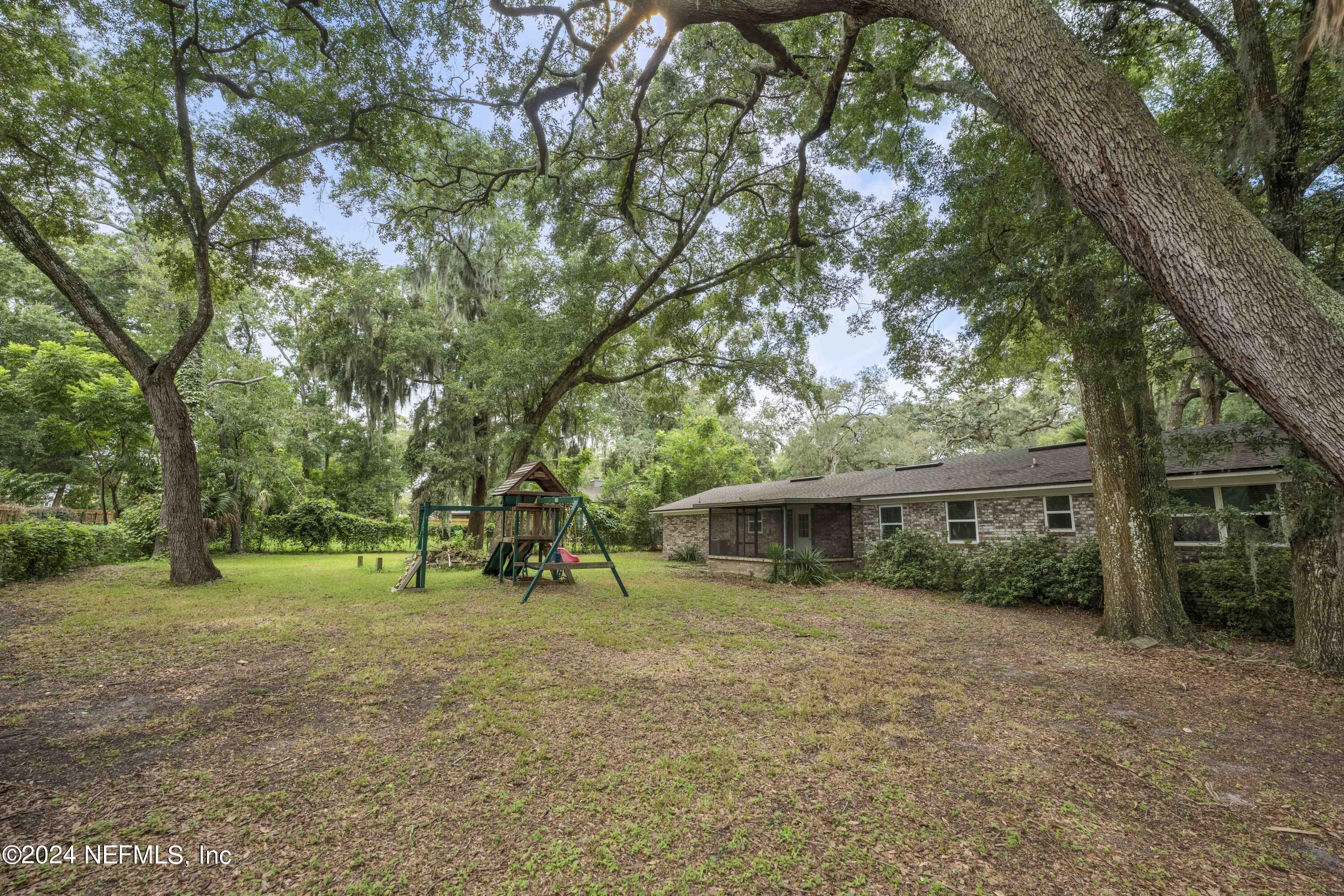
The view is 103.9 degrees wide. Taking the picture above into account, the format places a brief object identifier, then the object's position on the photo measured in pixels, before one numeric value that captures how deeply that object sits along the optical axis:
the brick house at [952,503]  9.23
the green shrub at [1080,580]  9.59
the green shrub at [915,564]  12.23
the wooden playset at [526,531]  11.02
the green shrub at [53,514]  14.45
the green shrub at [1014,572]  10.30
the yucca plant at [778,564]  14.27
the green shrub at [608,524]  25.61
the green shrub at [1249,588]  7.54
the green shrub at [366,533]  21.06
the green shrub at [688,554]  20.80
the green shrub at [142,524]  14.09
